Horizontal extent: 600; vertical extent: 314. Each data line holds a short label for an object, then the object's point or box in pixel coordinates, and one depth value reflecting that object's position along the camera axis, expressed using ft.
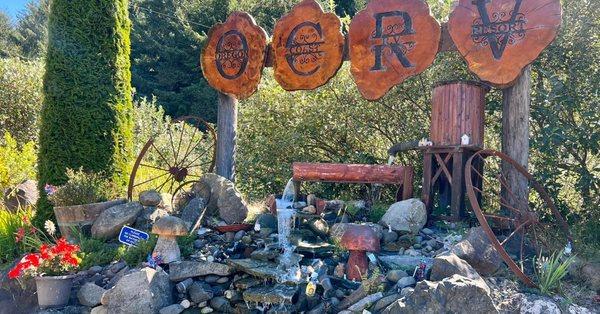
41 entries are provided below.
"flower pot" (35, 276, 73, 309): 18.58
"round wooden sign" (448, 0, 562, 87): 19.76
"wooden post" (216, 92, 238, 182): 26.16
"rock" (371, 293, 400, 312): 14.97
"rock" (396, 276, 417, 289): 15.53
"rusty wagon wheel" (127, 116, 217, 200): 25.76
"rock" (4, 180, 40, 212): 30.37
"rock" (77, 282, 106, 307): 18.55
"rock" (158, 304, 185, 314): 16.84
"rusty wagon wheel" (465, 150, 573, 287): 16.34
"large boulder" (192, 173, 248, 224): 22.11
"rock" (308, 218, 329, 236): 19.90
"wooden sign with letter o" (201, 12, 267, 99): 25.79
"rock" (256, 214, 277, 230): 20.88
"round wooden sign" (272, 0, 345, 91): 24.04
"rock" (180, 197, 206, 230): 21.49
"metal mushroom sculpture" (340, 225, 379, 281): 16.84
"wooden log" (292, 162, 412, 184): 21.57
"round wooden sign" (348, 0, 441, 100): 22.00
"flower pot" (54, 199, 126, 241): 22.24
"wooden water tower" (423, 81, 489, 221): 20.21
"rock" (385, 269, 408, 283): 15.99
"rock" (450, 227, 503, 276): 16.35
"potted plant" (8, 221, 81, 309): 18.63
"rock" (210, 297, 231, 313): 17.12
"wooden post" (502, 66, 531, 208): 20.16
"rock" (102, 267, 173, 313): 16.89
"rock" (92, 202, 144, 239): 21.61
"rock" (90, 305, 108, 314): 17.37
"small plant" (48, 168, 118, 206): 22.90
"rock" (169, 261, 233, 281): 18.08
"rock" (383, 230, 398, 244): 19.07
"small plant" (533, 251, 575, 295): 15.52
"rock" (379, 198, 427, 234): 19.74
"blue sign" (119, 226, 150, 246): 20.76
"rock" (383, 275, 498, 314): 13.39
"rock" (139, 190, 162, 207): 22.61
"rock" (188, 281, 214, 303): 17.31
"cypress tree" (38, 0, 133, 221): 25.20
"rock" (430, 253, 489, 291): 15.05
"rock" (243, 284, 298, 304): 16.19
